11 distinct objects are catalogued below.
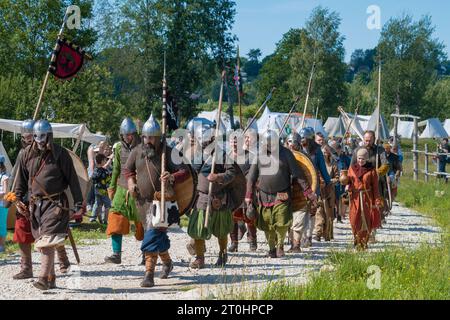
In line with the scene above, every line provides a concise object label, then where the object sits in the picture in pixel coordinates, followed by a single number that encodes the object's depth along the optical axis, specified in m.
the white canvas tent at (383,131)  23.20
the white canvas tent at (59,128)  22.11
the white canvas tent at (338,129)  41.51
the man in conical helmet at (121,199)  10.89
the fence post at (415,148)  30.06
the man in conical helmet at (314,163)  13.62
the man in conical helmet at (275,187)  12.02
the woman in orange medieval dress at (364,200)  12.44
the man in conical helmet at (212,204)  10.74
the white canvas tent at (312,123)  28.23
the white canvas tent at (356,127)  25.40
